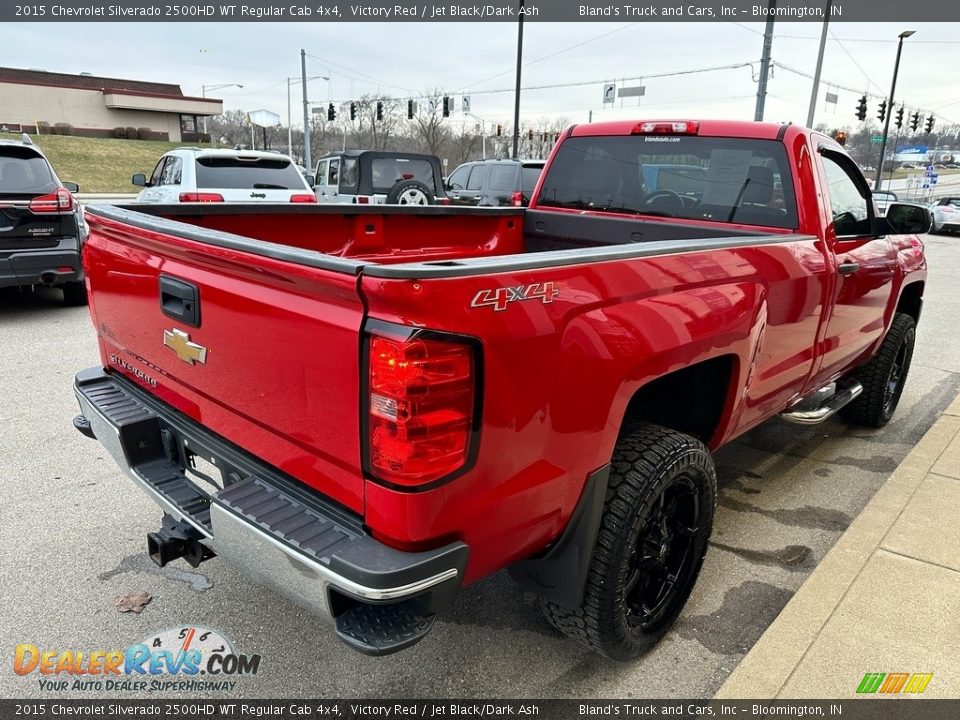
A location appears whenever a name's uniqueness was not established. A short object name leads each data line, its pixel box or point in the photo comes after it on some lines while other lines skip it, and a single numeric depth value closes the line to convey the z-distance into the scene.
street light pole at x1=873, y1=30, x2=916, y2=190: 32.44
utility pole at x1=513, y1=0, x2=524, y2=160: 23.20
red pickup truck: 1.73
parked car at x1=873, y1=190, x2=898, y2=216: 22.12
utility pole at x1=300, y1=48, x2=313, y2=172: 39.31
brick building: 61.62
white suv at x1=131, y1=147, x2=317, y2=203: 9.62
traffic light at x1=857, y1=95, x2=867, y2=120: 31.44
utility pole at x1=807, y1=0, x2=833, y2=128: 21.69
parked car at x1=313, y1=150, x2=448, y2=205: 13.38
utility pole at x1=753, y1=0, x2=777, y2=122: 19.04
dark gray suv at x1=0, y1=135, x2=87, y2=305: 6.99
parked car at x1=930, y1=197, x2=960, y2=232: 24.67
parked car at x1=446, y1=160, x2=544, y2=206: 14.23
